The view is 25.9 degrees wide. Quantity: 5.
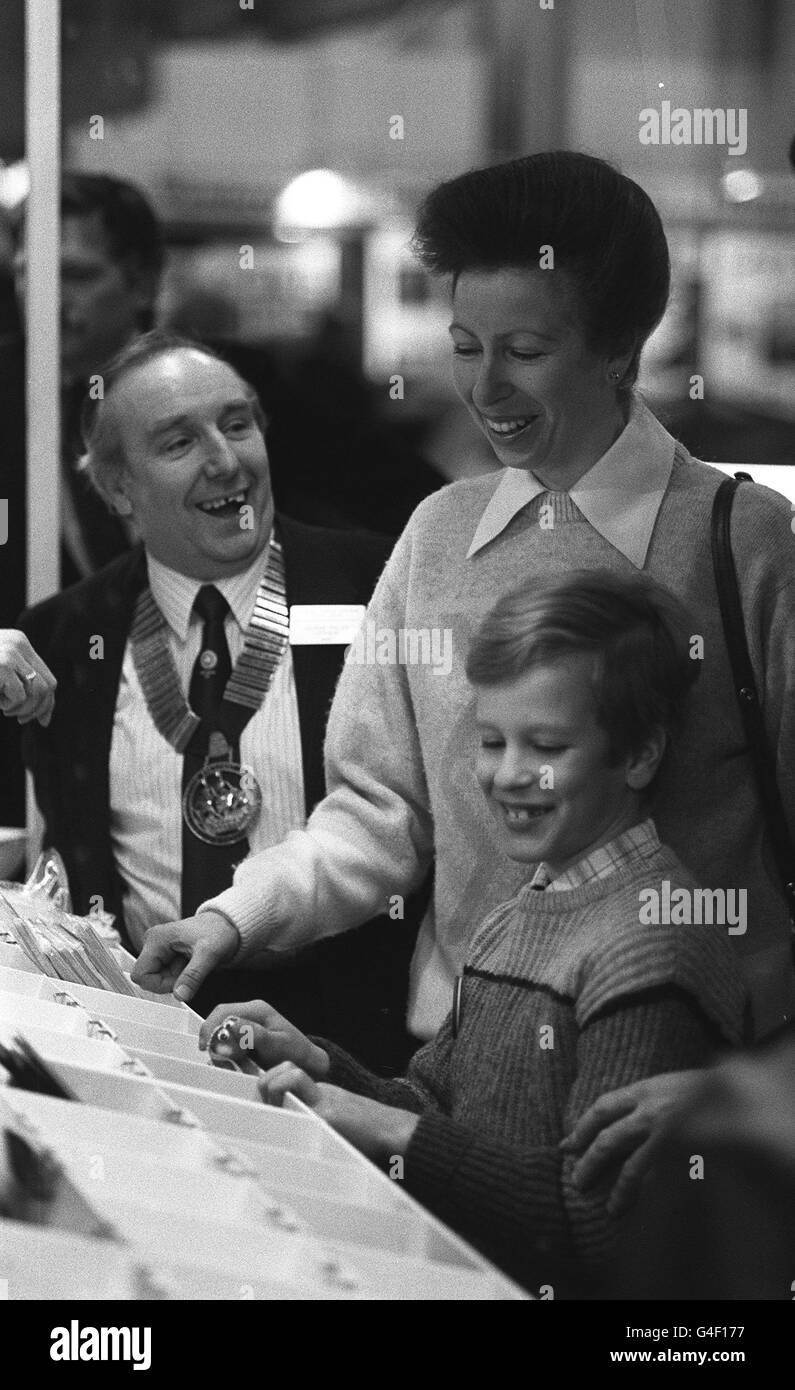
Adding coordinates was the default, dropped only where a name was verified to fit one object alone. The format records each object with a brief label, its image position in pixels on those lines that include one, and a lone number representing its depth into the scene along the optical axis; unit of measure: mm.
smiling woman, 2074
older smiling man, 2283
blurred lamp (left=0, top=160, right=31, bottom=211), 2412
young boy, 2004
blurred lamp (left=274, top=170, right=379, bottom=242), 2197
